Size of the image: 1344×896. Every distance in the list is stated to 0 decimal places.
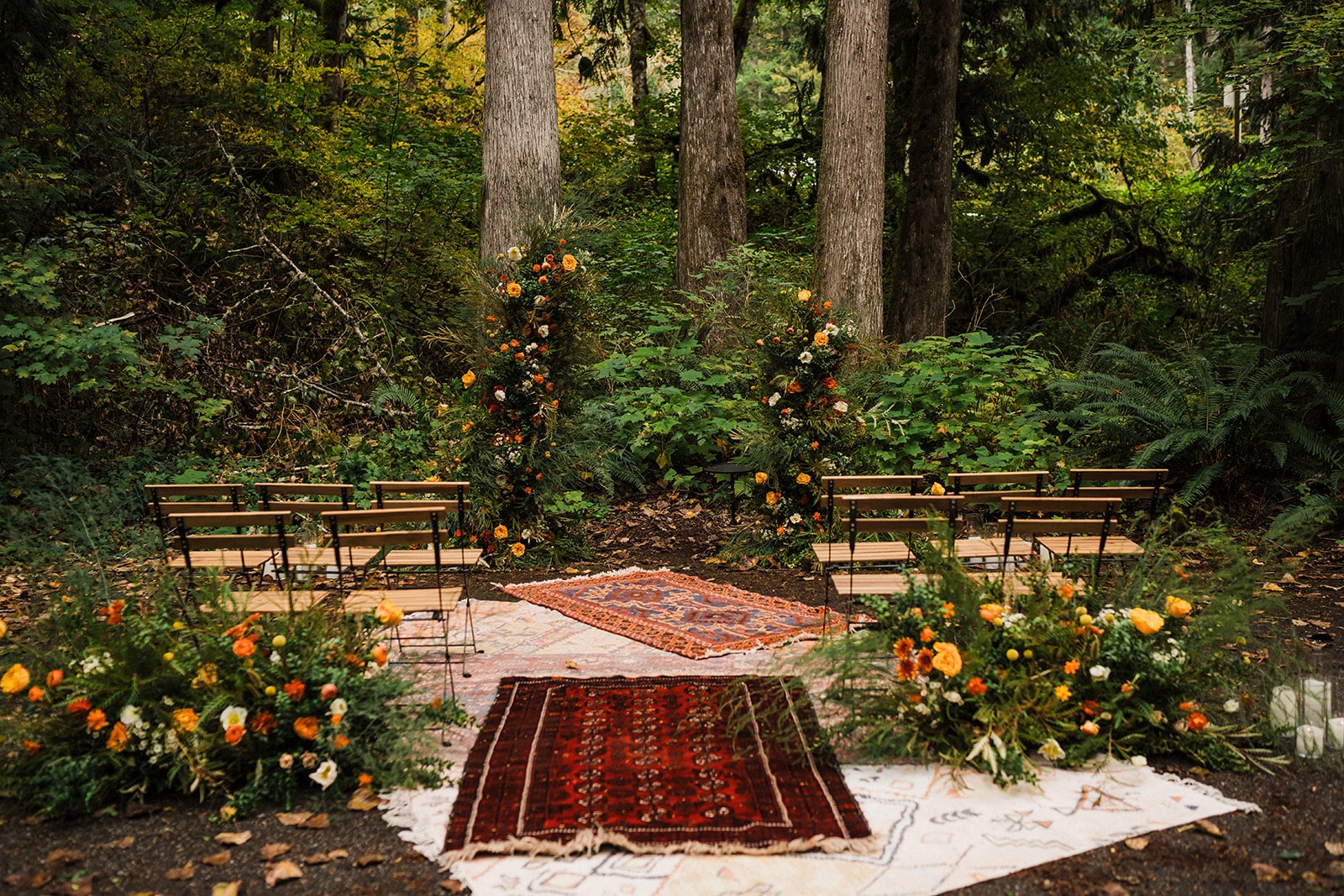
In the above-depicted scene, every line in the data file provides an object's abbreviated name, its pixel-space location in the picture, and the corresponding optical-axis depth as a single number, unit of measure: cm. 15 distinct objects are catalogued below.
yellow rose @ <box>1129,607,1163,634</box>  416
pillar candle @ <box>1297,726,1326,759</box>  423
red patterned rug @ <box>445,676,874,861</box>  363
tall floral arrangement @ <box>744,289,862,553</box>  805
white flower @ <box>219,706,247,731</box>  386
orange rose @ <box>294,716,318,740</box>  396
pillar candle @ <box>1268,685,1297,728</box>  438
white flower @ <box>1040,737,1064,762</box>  405
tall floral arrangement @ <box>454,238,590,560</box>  813
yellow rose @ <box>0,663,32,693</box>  380
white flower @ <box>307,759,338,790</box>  392
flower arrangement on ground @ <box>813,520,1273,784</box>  420
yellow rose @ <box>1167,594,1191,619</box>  427
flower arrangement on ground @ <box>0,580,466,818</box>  389
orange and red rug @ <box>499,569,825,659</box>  616
